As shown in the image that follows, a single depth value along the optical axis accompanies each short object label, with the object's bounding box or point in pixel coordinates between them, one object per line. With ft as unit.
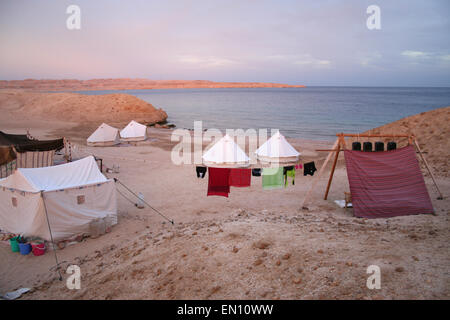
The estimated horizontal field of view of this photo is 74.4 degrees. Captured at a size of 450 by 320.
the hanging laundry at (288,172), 44.16
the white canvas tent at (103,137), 92.68
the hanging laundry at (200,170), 48.20
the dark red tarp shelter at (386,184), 33.09
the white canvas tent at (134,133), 99.14
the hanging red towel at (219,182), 42.78
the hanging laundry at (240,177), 42.75
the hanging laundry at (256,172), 44.65
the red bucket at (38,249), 29.58
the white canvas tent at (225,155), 62.28
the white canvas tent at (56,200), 31.37
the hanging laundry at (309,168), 48.18
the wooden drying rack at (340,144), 37.21
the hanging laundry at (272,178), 43.83
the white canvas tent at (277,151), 66.39
